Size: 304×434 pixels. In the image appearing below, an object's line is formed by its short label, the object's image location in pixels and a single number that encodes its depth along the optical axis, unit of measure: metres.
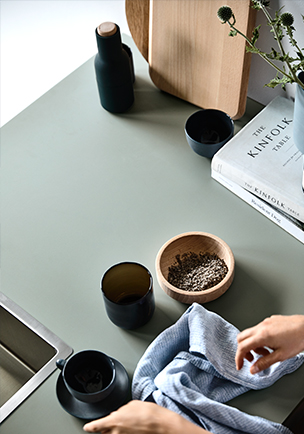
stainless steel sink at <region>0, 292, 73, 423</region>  0.89
